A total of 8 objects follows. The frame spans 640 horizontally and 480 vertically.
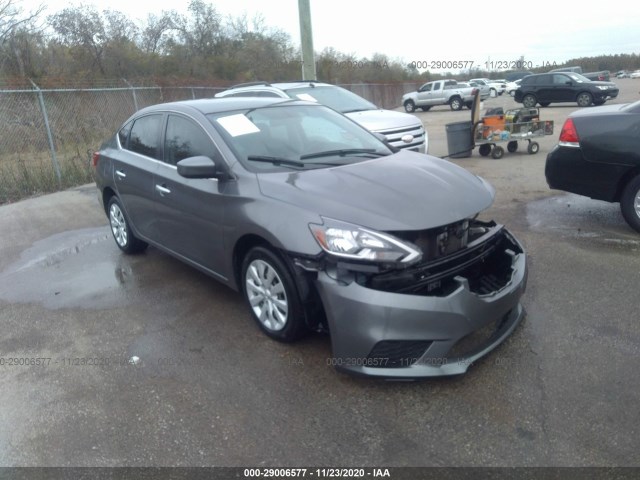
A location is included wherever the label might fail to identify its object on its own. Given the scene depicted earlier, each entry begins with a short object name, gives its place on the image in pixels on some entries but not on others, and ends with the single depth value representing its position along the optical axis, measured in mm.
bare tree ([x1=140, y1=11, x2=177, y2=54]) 30984
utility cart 10828
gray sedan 3084
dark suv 23844
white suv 8734
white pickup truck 31109
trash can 10977
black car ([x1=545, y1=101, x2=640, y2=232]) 5516
